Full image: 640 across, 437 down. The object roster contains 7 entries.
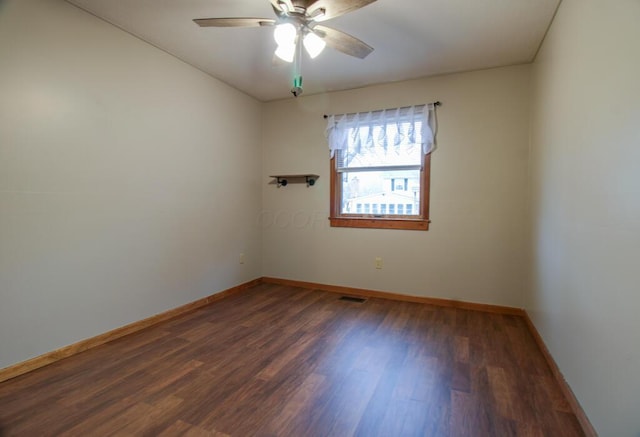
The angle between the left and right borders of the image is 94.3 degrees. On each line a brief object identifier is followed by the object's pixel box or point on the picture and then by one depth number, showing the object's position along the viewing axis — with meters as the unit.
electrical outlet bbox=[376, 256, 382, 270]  3.44
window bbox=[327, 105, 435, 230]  3.21
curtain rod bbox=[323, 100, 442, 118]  3.11
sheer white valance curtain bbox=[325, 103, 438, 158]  3.13
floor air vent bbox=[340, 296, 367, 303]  3.35
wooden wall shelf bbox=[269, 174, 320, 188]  3.73
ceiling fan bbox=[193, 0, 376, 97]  1.65
